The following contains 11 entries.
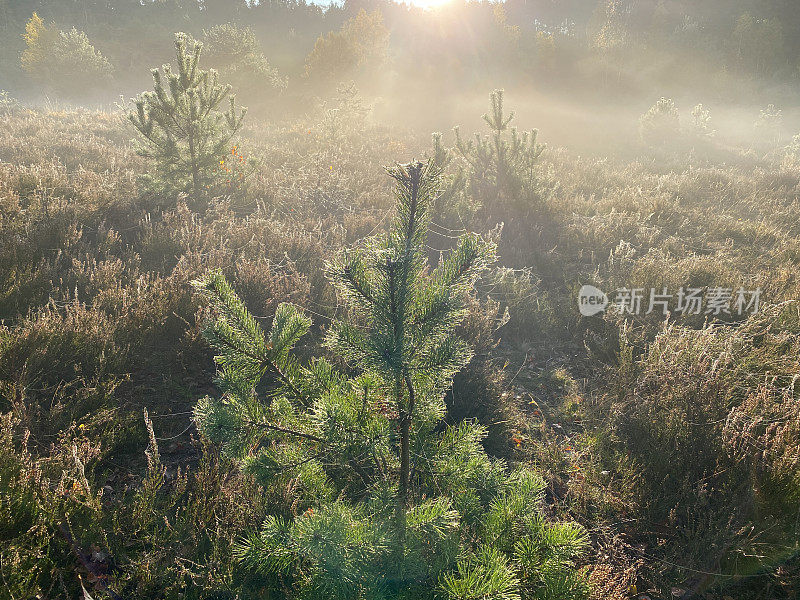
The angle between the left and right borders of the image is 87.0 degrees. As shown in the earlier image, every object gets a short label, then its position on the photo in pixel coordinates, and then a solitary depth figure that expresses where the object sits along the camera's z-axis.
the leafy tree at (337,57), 19.95
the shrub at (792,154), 13.46
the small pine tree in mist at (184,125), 6.45
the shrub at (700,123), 18.88
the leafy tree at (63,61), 25.11
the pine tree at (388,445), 1.16
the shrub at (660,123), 18.53
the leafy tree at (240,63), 21.42
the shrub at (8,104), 15.66
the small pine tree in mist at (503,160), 8.07
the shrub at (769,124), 22.68
